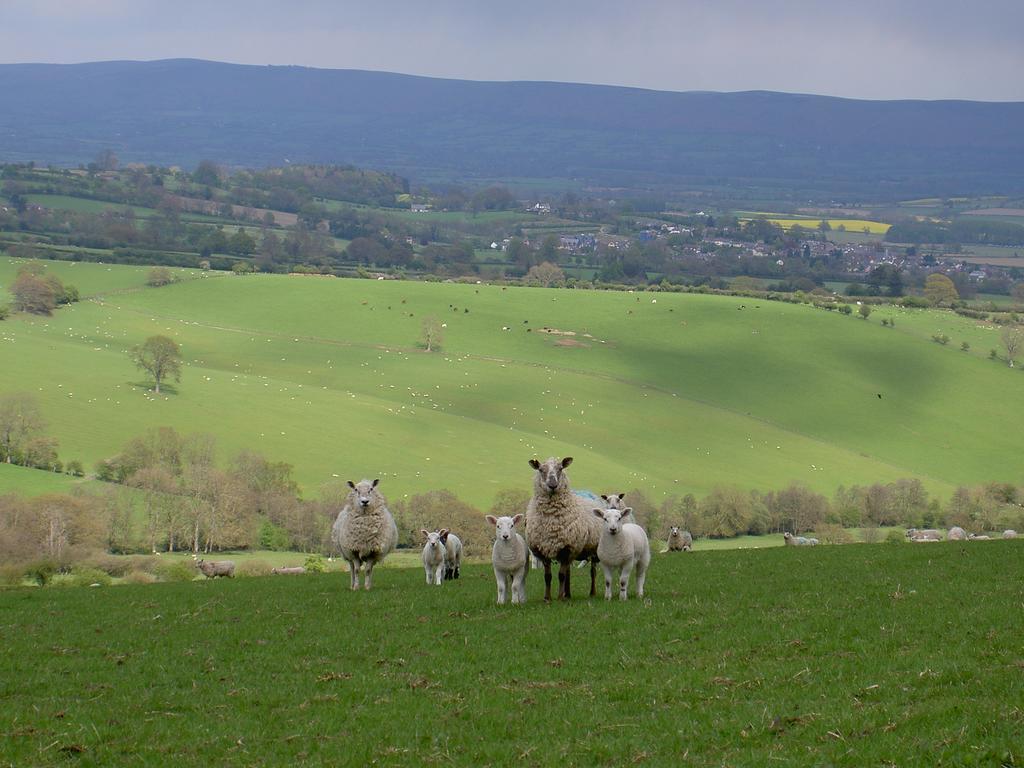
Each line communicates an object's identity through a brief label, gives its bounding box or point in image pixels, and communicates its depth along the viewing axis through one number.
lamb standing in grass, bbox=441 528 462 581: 25.47
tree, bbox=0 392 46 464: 71.81
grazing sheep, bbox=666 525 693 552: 36.09
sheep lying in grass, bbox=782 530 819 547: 40.70
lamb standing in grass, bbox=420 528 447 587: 23.83
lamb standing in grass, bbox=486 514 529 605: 19.16
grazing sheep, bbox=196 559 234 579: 35.69
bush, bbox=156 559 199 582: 36.09
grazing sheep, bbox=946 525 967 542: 48.09
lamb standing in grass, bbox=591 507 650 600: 18.59
